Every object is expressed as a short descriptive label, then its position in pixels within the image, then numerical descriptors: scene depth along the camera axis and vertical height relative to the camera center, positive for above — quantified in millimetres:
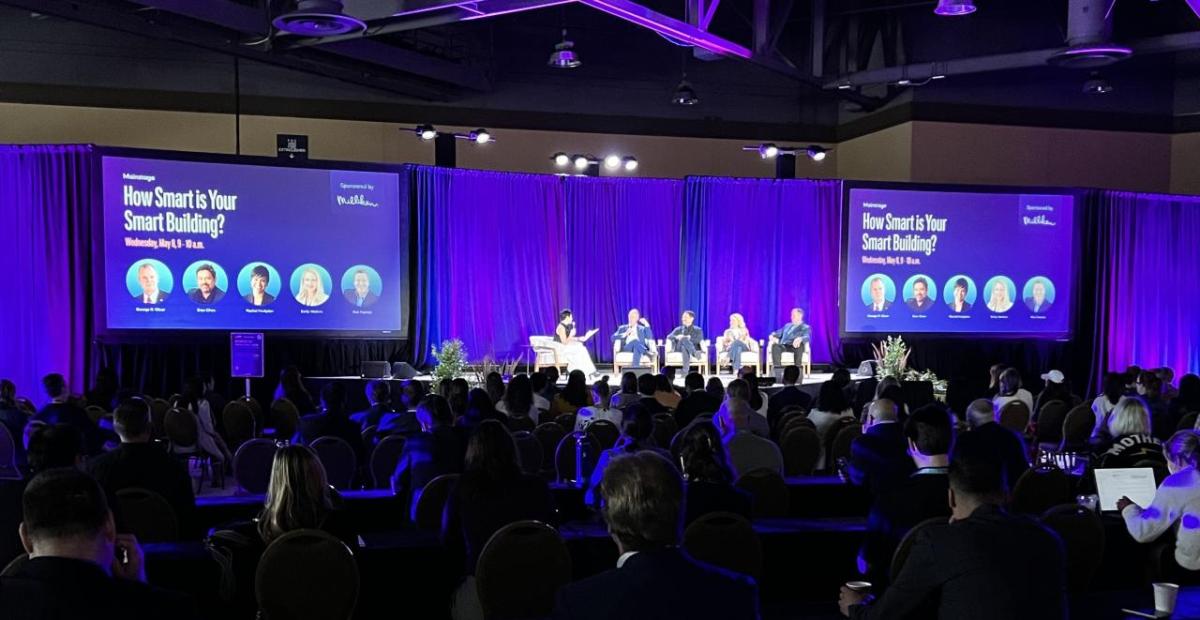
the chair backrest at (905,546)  3270 -877
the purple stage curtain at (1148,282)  16891 -124
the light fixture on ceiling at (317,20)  8734 +2153
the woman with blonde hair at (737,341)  15836 -1063
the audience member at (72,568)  1931 -575
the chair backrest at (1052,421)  9195 -1305
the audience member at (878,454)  4836 -875
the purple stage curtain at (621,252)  17047 +307
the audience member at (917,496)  3721 -803
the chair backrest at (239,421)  9156 -1348
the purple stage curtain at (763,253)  17078 +307
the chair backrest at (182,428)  8203 -1270
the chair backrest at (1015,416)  8852 -1224
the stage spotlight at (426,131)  16172 +2162
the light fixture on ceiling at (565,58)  13523 +2787
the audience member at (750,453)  6012 -1052
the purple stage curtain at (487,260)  15531 +155
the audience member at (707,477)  4230 -868
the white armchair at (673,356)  15804 -1295
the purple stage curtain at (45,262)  12148 +54
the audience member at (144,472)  4492 -890
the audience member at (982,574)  2477 -727
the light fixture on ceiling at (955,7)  9578 +2481
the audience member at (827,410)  7922 -1076
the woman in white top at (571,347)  15633 -1162
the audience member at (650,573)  2115 -626
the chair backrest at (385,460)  6516 -1206
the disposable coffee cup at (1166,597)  3215 -1000
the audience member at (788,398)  9453 -1173
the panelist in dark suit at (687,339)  15820 -1036
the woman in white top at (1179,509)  4273 -980
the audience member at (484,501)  3980 -896
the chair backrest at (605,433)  6805 -1077
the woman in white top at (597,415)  7324 -1032
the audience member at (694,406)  7910 -1038
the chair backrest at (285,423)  7199 -1099
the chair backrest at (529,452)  6555 -1159
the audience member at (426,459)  5309 -976
